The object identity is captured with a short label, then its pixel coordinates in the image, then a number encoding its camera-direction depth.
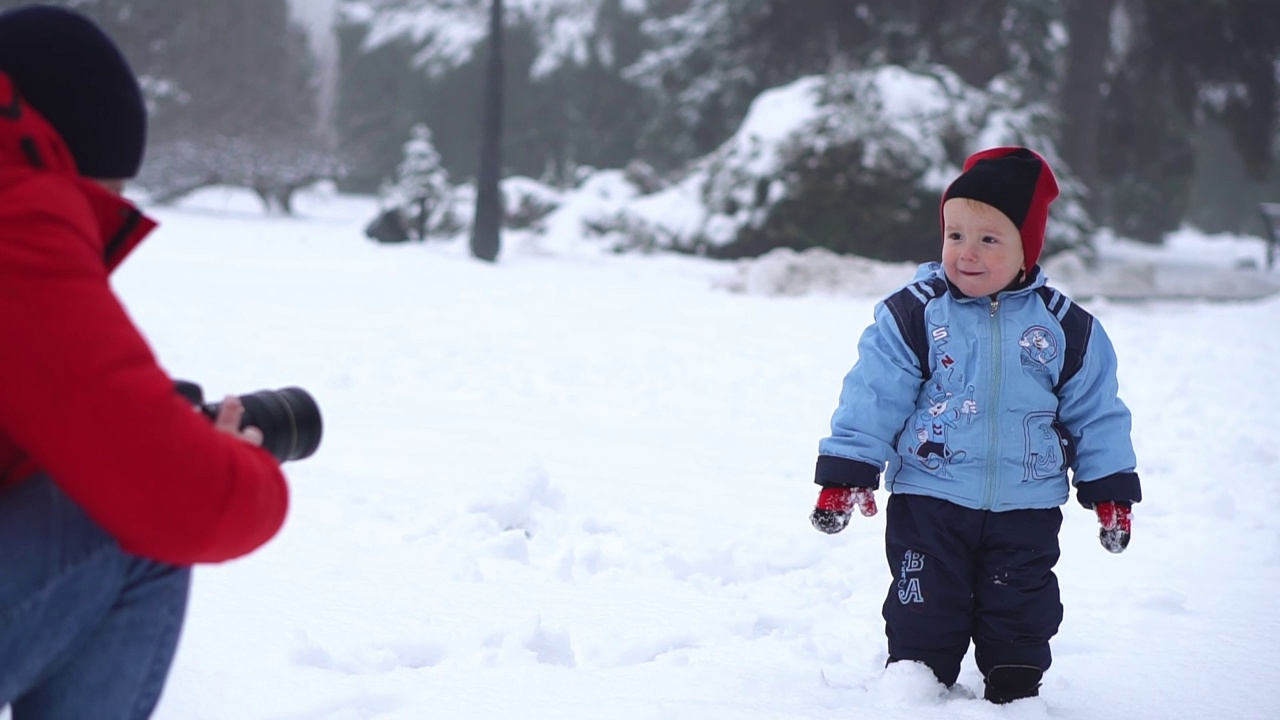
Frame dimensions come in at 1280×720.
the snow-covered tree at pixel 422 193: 16.78
